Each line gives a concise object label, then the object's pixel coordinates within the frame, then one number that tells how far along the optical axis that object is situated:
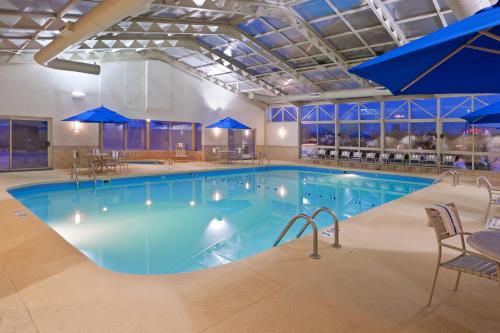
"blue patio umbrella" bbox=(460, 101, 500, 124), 6.24
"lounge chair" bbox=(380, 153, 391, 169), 14.54
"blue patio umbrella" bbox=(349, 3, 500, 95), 1.88
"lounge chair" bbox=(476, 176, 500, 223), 4.90
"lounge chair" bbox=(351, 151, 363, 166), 15.16
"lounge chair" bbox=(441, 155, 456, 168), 12.81
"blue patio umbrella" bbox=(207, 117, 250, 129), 14.94
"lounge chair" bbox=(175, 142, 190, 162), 16.16
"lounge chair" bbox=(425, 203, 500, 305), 2.22
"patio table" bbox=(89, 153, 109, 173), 11.52
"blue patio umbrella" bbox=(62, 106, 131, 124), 10.78
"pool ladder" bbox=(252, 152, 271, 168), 15.89
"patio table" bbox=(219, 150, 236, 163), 16.14
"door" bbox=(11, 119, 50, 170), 11.70
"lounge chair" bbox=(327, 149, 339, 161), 16.01
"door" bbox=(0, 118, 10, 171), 11.38
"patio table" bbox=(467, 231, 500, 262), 2.10
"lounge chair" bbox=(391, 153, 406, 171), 13.99
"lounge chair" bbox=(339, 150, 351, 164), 15.56
